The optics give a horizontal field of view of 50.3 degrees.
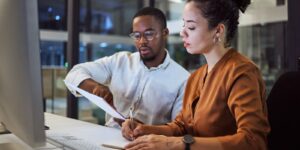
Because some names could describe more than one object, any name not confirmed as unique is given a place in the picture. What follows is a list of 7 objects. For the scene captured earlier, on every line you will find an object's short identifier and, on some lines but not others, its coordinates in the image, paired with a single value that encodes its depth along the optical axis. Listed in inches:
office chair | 46.3
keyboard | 43.2
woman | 36.1
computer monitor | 30.9
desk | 48.0
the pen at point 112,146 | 43.9
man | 68.5
